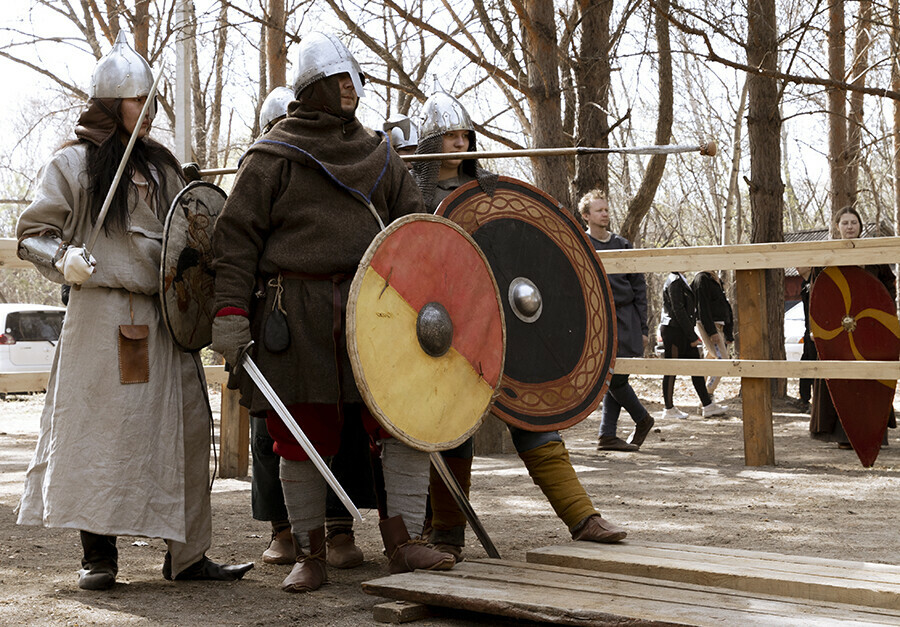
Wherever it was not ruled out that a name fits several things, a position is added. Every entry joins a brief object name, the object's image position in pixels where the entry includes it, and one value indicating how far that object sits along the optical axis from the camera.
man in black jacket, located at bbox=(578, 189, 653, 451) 6.40
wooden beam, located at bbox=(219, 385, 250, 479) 5.75
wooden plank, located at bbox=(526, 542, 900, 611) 2.71
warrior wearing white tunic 3.08
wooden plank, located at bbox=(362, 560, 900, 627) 2.38
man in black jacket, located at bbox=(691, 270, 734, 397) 10.23
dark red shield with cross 5.71
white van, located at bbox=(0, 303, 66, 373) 15.40
